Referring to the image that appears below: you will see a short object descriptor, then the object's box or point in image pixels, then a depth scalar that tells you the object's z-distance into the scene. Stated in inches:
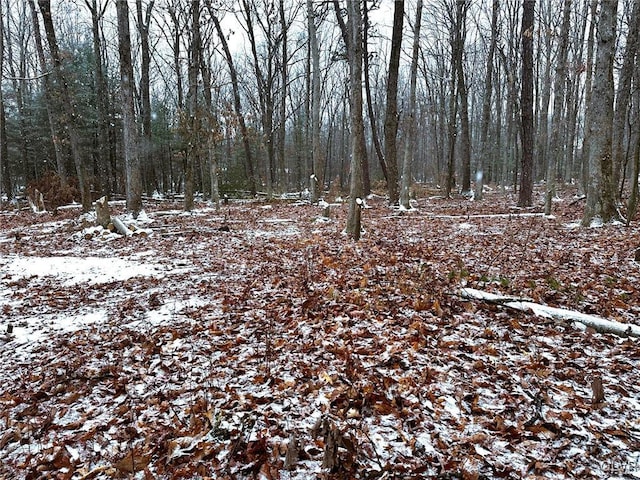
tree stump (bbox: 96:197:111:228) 450.3
